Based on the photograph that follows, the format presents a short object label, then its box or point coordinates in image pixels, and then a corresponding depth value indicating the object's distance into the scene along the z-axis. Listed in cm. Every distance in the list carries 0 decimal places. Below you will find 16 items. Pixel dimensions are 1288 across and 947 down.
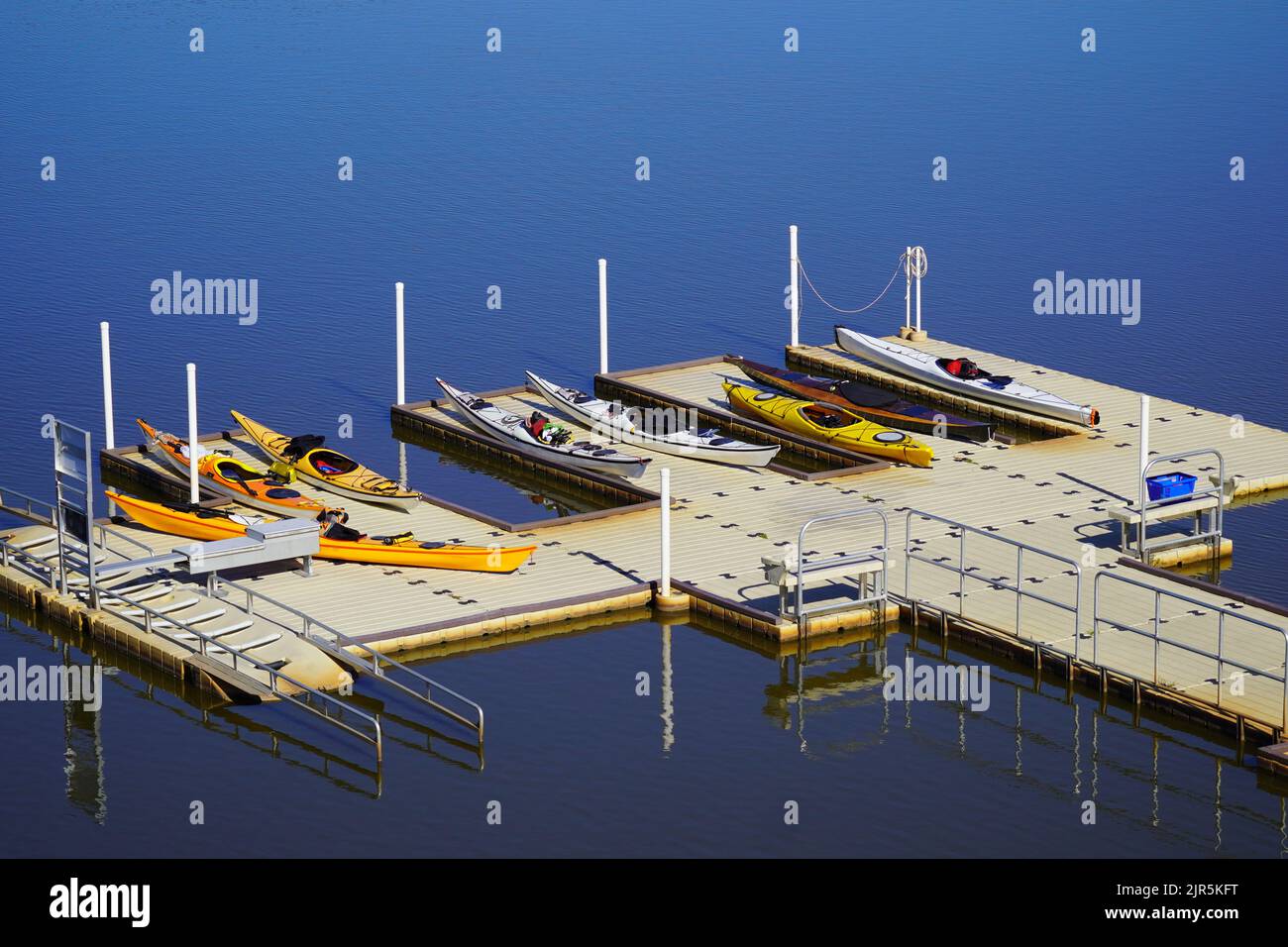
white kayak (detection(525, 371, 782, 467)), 5547
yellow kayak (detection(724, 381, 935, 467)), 5538
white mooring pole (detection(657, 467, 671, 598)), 4584
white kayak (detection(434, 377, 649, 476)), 5450
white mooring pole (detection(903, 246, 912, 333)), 6611
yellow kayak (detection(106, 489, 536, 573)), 4794
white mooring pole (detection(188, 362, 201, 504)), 5194
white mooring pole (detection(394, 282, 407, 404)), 6000
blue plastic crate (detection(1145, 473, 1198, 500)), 4881
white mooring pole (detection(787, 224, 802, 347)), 6531
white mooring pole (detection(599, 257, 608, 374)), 6206
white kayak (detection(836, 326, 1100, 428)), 5850
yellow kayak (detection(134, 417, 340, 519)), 5238
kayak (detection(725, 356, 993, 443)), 5781
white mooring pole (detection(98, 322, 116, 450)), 5500
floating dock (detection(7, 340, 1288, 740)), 4306
